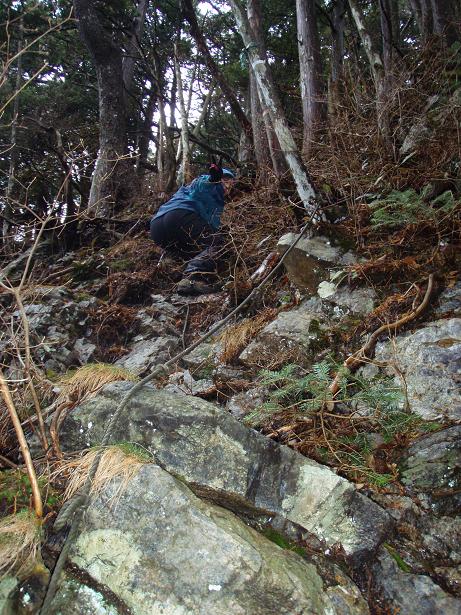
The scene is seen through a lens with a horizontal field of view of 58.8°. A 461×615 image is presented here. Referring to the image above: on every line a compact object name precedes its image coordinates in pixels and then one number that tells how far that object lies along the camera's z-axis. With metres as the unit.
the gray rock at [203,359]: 4.11
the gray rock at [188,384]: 3.71
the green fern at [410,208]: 3.82
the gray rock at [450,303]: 3.43
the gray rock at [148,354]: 4.35
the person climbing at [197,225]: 6.02
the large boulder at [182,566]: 1.89
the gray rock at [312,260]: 4.46
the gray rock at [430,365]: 2.90
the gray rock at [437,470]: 2.34
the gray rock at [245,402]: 3.29
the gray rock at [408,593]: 1.94
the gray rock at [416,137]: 4.80
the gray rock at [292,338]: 3.81
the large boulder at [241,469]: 2.26
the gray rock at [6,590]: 1.82
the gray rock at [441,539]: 2.14
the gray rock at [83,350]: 4.64
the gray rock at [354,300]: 3.95
